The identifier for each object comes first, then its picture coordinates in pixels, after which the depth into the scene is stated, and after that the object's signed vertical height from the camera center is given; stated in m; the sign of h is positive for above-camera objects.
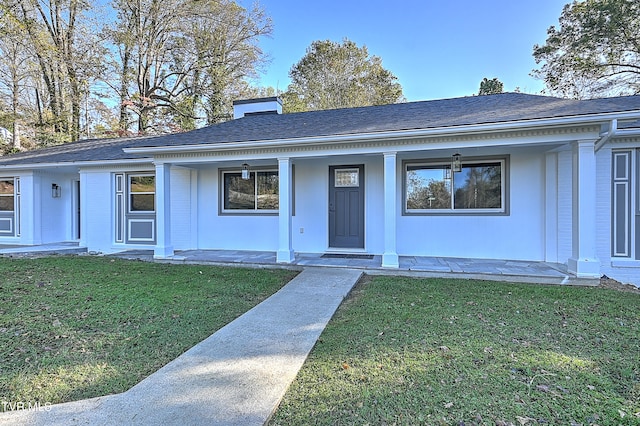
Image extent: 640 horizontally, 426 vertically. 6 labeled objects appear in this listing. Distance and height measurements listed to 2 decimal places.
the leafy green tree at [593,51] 14.98 +8.15
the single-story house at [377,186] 5.67 +0.63
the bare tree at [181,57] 17.83 +9.13
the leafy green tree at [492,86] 14.46 +5.67
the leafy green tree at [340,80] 21.80 +9.06
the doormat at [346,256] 7.12 -0.98
